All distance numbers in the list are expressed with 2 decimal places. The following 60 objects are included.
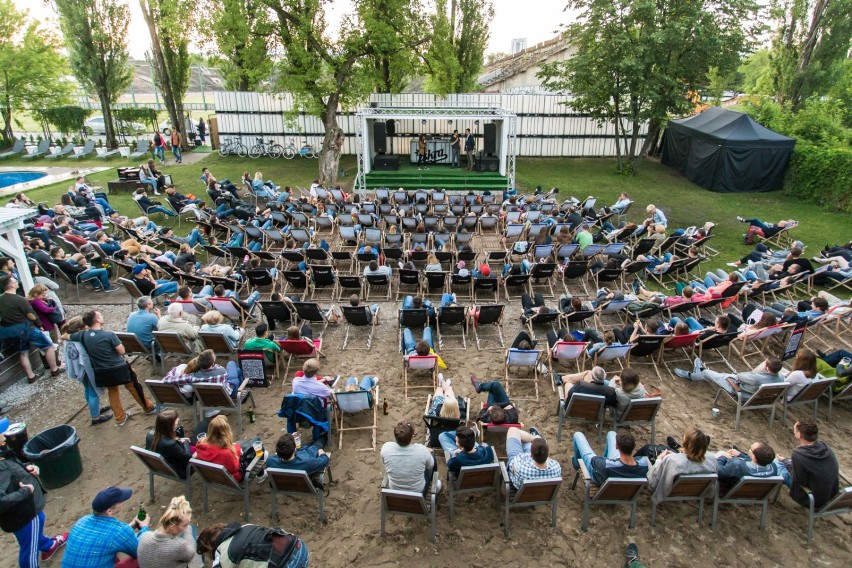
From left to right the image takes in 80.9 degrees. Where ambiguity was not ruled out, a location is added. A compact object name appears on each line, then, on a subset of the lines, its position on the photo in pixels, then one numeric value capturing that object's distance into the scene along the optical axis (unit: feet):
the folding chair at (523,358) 22.82
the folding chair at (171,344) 22.86
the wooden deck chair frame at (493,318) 26.96
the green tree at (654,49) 59.26
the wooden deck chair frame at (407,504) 14.79
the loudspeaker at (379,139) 69.56
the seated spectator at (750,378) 20.45
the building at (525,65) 107.65
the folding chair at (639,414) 18.94
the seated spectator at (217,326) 23.93
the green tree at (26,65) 84.07
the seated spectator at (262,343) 23.31
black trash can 16.89
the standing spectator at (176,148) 76.62
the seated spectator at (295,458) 15.43
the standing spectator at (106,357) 19.63
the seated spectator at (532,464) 15.10
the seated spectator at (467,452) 15.74
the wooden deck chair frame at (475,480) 15.68
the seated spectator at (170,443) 16.12
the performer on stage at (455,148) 69.15
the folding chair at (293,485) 15.23
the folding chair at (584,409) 19.24
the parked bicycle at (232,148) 81.71
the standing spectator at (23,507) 12.91
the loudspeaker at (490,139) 71.46
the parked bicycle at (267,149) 81.61
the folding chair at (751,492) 15.47
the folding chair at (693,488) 15.57
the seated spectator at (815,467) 15.65
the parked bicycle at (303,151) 81.10
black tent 60.39
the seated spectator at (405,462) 15.33
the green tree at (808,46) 72.64
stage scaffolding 59.88
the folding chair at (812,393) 20.56
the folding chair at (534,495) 15.07
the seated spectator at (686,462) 15.58
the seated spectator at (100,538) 12.09
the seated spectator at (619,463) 15.28
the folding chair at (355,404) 19.70
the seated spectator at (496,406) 17.93
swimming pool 68.95
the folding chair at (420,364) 22.18
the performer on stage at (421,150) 70.64
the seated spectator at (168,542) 11.89
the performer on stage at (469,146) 67.92
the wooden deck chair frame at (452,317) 26.68
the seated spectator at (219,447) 15.81
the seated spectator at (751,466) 15.51
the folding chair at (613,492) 15.20
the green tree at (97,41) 75.72
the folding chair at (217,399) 19.52
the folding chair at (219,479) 15.49
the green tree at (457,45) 67.26
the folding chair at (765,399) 20.17
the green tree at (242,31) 56.90
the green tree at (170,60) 75.20
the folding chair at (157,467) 15.74
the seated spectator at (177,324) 23.39
